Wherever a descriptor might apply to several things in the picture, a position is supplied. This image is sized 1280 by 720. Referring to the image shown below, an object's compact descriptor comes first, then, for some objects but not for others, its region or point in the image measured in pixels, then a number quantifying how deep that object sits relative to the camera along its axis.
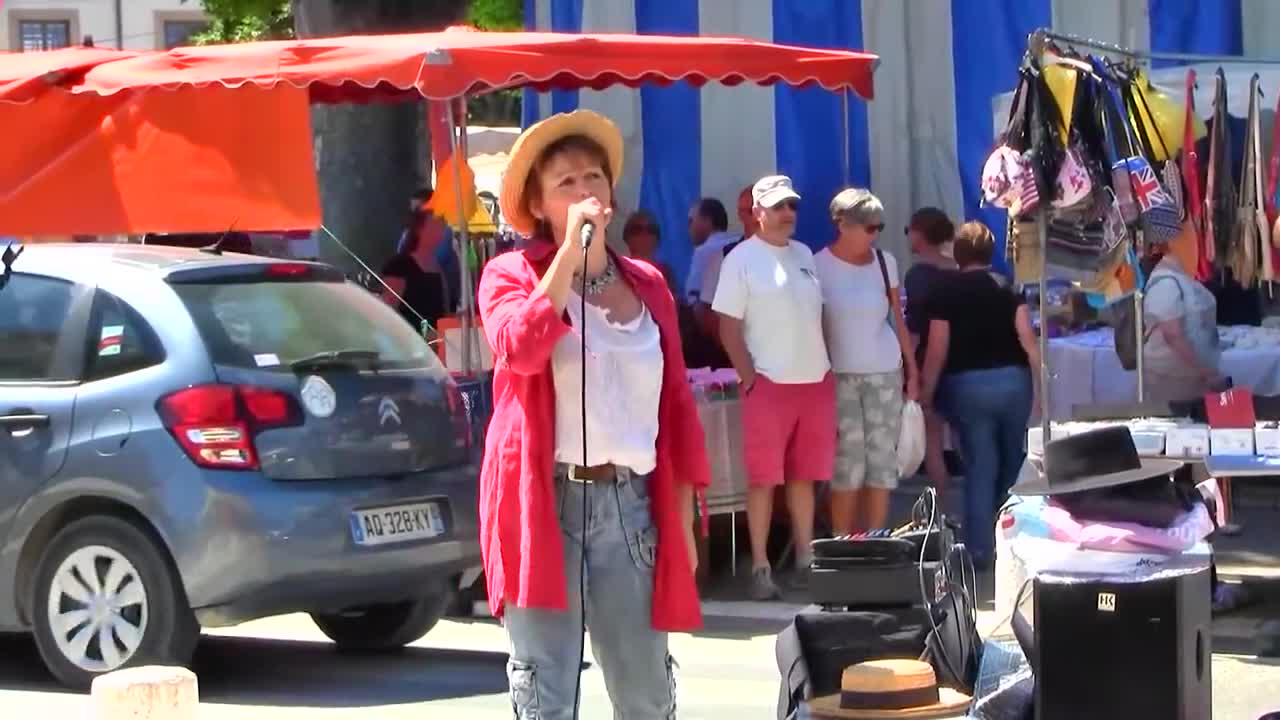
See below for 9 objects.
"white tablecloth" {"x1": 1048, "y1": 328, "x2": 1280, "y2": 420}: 11.91
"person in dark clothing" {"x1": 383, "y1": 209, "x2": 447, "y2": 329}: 12.89
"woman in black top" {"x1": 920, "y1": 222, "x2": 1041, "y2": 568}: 10.74
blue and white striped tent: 12.90
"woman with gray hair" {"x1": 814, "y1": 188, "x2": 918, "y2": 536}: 10.41
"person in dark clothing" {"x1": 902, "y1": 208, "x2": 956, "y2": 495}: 11.04
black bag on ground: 6.67
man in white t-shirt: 10.22
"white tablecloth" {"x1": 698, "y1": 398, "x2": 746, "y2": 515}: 10.57
